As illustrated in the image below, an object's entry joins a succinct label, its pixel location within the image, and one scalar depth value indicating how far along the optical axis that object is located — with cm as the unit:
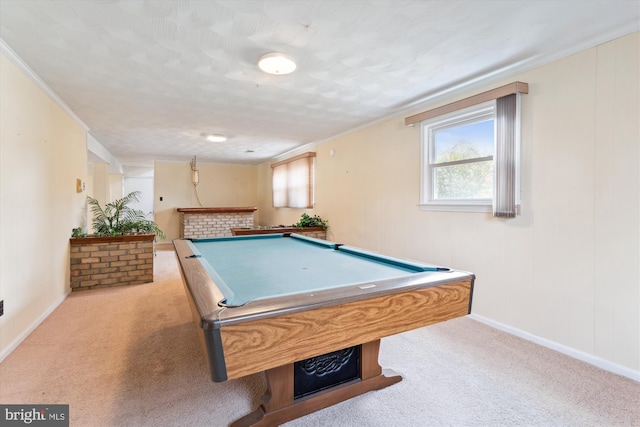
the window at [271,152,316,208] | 568
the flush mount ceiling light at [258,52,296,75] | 217
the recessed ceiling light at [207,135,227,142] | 487
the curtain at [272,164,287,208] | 669
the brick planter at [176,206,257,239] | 721
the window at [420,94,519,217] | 243
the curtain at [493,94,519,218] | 241
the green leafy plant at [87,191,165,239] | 421
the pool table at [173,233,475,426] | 100
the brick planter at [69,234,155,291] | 373
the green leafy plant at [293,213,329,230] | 521
